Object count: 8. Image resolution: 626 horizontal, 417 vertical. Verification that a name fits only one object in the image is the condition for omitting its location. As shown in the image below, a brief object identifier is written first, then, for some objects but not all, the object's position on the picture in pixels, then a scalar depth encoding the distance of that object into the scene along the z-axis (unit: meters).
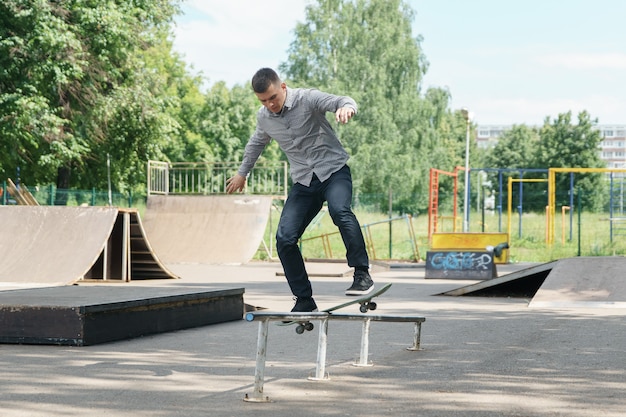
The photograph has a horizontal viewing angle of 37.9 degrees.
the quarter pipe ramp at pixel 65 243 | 14.74
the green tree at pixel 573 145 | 67.69
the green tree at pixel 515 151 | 85.69
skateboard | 5.94
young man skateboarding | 6.04
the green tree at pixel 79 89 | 27.97
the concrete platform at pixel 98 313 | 7.13
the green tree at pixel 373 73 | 54.72
